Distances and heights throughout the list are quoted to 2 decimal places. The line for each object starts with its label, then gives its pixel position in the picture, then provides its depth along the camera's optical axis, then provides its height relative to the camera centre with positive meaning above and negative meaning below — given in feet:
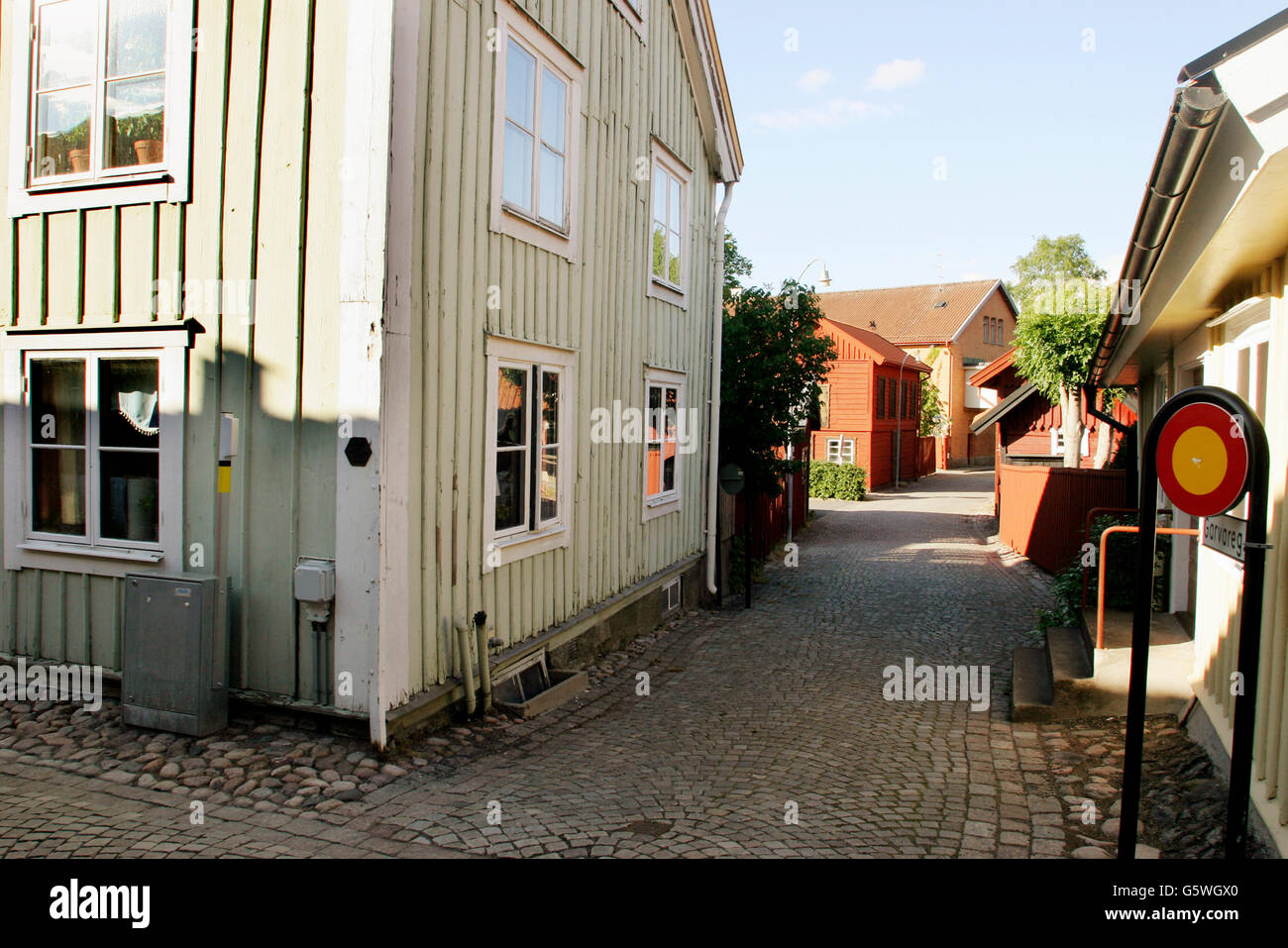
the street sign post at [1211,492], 10.56 -0.41
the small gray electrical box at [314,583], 18.21 -2.77
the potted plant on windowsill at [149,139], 20.51 +6.39
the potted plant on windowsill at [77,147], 21.29 +6.41
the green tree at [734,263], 74.69 +15.41
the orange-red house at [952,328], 163.43 +22.19
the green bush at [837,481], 105.70 -3.60
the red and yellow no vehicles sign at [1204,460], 10.64 -0.05
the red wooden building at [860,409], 116.98 +5.01
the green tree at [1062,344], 79.66 +9.20
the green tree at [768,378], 45.68 +3.31
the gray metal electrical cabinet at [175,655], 18.53 -4.30
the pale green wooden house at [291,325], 18.40 +2.39
